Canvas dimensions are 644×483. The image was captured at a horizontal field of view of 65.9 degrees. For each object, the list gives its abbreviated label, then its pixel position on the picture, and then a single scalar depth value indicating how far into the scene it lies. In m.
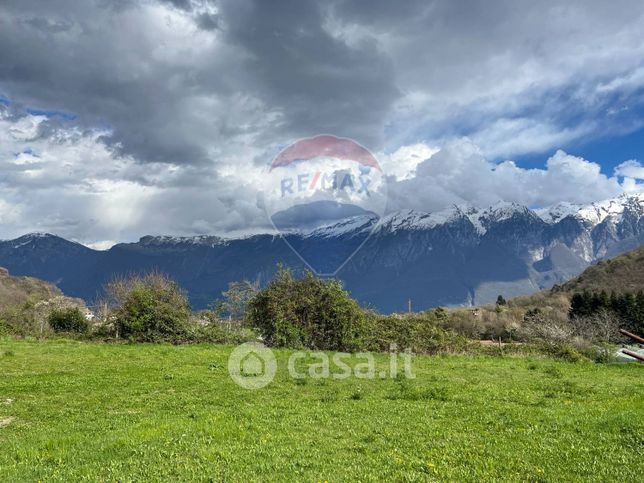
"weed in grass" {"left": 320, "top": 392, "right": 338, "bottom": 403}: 17.33
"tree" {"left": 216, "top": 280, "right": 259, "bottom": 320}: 41.31
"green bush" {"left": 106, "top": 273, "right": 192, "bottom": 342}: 39.56
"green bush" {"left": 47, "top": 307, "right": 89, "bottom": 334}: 47.19
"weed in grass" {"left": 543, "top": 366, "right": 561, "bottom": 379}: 25.42
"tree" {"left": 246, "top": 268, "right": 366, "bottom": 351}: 37.91
